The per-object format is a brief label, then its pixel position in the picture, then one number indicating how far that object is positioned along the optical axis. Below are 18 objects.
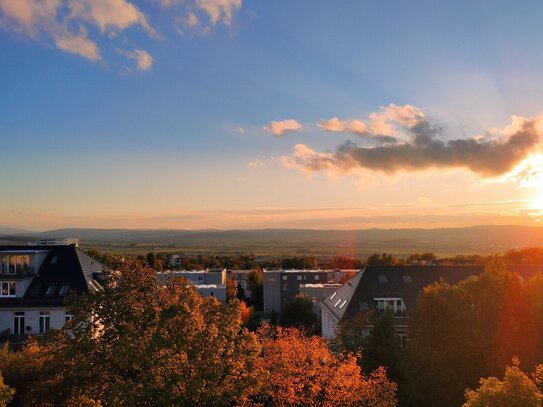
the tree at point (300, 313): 72.56
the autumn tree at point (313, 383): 24.56
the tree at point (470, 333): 31.02
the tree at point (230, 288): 98.91
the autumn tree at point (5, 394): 22.66
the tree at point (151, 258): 132.45
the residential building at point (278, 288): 104.69
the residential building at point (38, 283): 44.53
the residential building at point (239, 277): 135.00
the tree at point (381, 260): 125.06
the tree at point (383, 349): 34.25
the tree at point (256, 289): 112.81
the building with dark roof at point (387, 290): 49.97
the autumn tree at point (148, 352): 18.94
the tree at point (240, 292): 113.49
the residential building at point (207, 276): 112.62
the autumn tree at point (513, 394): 17.55
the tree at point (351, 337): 39.25
